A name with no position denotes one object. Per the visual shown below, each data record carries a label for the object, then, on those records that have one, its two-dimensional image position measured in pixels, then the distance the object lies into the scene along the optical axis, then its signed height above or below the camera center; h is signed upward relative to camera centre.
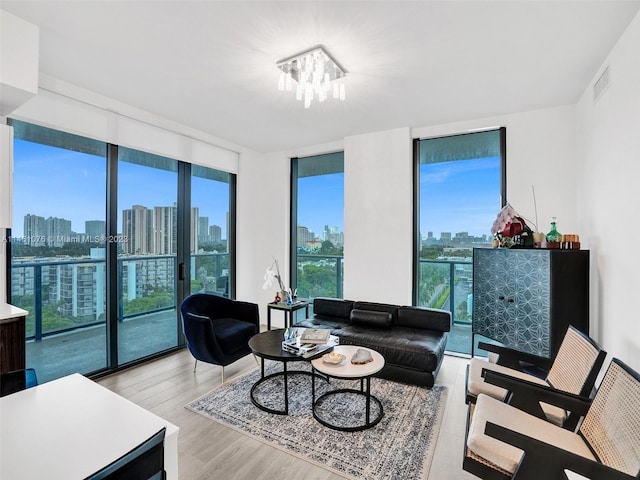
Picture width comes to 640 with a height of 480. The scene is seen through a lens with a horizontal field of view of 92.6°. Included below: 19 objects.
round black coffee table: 2.51 -0.96
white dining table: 0.83 -0.61
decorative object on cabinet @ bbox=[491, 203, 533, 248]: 2.87 +0.09
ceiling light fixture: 2.32 +1.39
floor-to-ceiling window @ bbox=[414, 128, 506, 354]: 3.71 +0.35
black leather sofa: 2.96 -1.04
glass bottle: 2.75 +0.04
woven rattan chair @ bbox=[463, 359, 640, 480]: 1.20 -0.90
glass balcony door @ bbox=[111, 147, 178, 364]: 3.47 -0.17
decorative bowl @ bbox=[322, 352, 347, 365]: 2.40 -0.95
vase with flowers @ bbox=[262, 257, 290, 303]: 4.15 -0.66
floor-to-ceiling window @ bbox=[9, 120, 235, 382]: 2.82 -0.10
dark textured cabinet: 2.51 -0.49
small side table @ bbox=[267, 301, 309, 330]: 4.01 -0.89
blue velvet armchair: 2.97 -0.97
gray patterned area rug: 1.97 -1.43
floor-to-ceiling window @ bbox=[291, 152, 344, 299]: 4.71 +0.23
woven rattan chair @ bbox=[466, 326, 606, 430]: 1.69 -0.85
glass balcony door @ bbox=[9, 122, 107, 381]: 2.76 -0.09
